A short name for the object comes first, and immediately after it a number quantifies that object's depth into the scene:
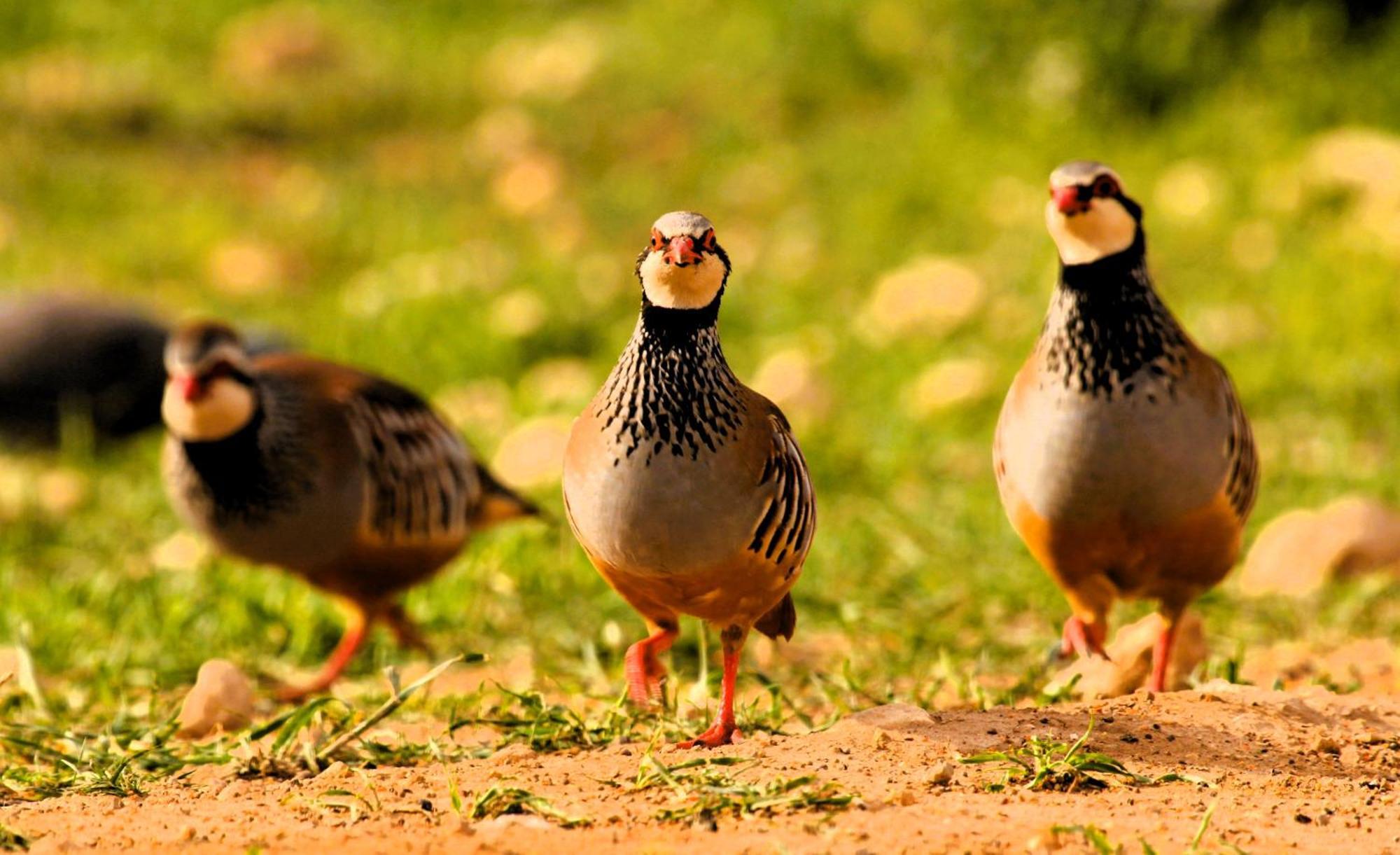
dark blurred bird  15.91
